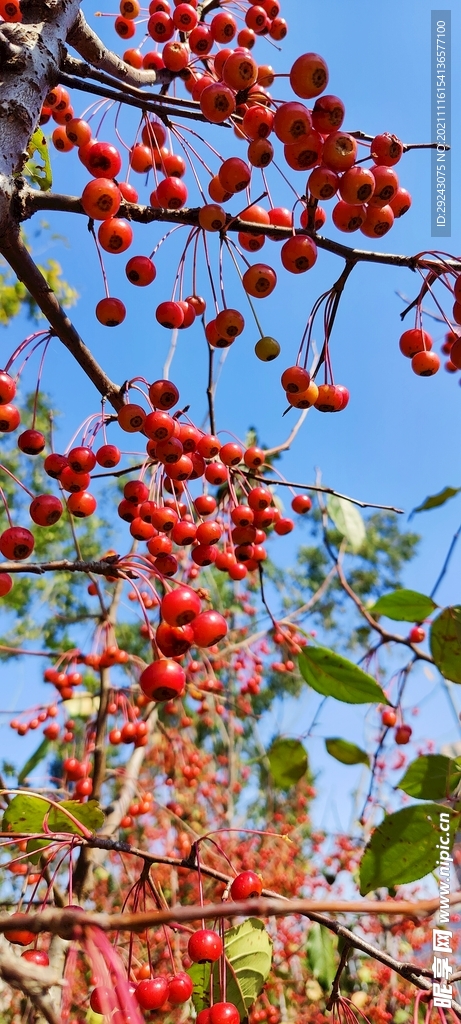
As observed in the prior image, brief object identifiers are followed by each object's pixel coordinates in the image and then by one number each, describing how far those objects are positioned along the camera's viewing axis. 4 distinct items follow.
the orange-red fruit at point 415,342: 0.24
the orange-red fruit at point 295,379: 0.22
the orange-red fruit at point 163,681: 0.19
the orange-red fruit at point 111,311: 0.23
